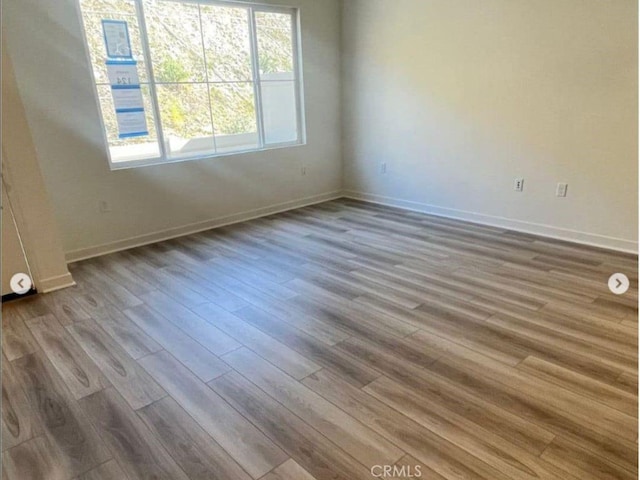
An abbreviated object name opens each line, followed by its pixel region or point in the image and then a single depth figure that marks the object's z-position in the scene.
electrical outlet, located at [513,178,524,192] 4.00
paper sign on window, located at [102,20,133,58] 3.57
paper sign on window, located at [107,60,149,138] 3.68
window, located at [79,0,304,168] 3.66
